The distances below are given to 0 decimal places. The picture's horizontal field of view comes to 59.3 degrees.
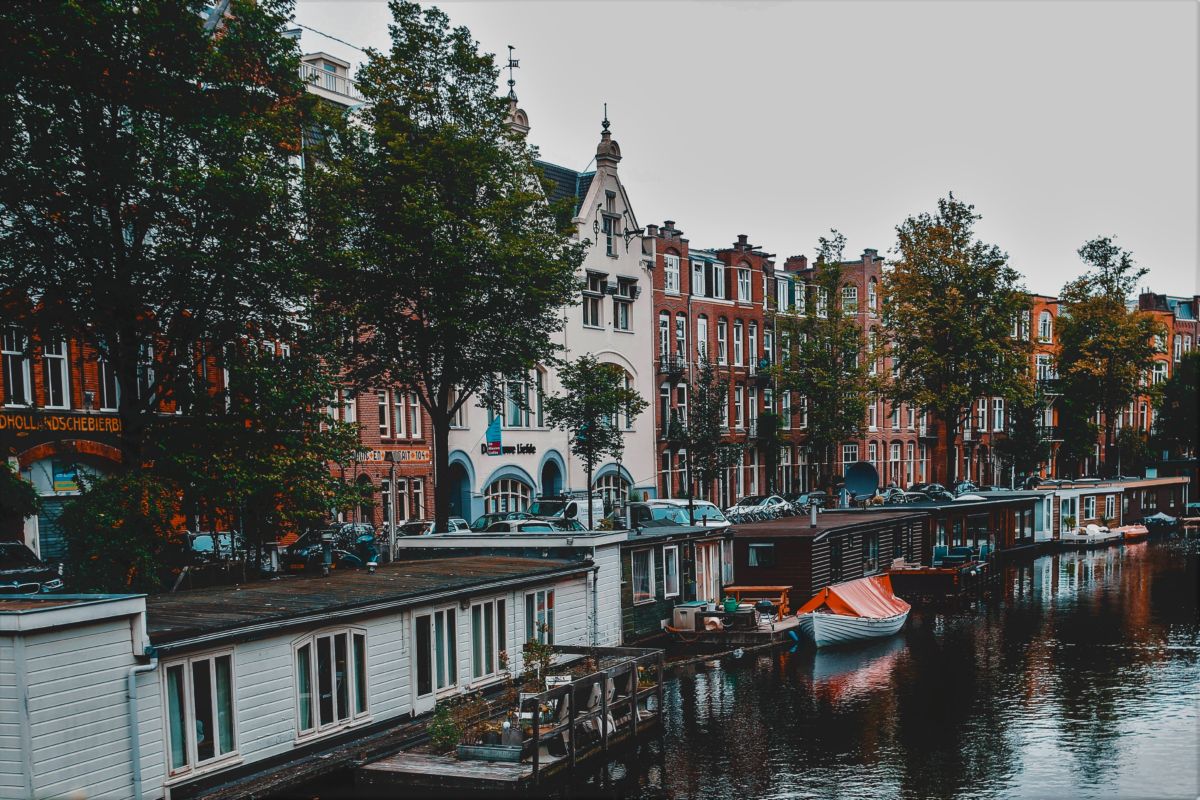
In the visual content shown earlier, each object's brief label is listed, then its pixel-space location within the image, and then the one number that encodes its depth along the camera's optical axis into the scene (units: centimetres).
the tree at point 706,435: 5434
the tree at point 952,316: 6244
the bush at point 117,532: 2456
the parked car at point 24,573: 2941
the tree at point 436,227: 3591
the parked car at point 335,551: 3716
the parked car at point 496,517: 4538
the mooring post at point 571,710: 2053
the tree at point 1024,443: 8288
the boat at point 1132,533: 7119
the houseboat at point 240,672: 1491
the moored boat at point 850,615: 3506
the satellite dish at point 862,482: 5072
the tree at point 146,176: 2458
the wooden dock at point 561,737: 1878
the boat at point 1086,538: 6700
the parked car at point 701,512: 4400
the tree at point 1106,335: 8038
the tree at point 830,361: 6494
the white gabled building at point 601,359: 5391
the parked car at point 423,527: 4541
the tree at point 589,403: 4594
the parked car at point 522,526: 4038
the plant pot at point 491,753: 1966
